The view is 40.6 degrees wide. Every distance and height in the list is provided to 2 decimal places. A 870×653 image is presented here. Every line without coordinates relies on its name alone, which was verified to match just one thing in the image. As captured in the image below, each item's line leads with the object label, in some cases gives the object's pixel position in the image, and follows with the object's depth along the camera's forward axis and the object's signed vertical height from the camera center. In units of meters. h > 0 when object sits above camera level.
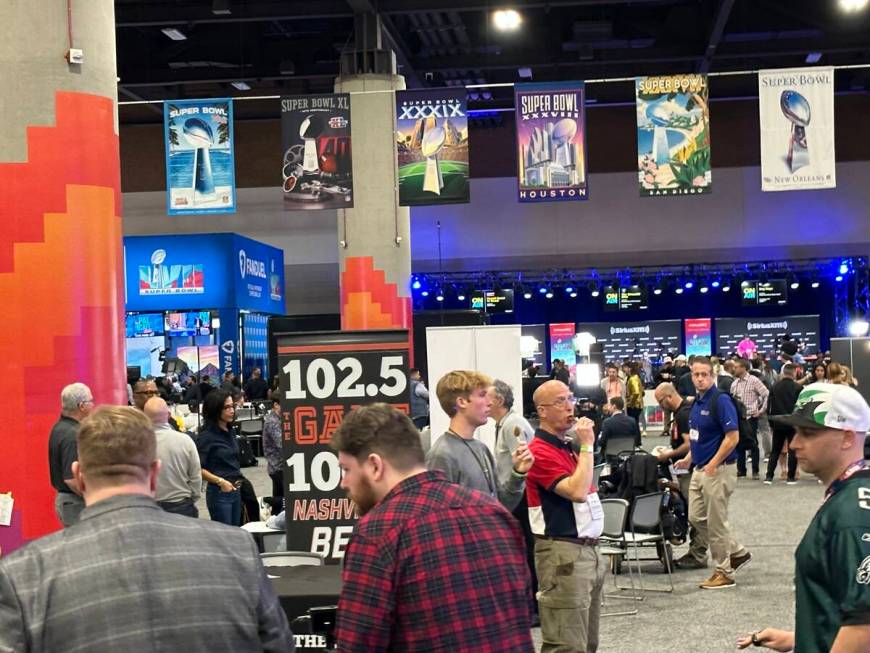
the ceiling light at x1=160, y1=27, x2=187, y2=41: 22.22 +5.85
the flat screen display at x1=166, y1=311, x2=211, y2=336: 23.27 +0.33
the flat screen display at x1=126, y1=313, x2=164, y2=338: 23.39 +0.29
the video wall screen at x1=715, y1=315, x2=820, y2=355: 35.53 -0.36
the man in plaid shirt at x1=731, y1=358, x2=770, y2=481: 15.82 -1.03
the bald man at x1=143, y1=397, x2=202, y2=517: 7.16 -0.83
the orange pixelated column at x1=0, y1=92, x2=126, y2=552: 7.21 +0.33
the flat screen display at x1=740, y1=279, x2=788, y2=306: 32.50 +0.77
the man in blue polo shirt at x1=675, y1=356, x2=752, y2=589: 8.44 -1.05
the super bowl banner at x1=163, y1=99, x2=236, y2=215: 15.17 +2.29
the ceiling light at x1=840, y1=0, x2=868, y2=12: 19.27 +5.33
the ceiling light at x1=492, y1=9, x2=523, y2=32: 19.31 +5.11
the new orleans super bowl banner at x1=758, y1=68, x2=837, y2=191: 14.47 +2.36
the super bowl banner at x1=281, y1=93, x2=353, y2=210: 15.33 +2.43
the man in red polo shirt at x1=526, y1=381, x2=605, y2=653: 4.96 -0.87
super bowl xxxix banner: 15.34 +2.44
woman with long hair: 8.32 -0.87
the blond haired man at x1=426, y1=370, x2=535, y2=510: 4.90 -0.47
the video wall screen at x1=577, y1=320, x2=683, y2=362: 36.50 -0.42
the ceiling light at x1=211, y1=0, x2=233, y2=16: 18.75 +5.28
